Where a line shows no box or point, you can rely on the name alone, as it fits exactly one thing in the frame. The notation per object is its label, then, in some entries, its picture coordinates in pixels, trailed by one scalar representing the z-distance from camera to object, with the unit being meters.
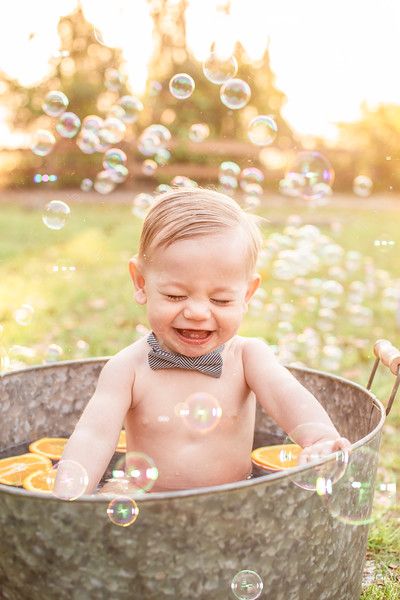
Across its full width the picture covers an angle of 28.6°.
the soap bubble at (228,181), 2.74
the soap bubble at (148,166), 3.00
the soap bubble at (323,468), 1.14
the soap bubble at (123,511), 1.05
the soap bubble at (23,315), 3.05
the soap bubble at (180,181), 2.79
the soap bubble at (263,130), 2.59
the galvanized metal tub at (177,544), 1.07
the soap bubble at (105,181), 3.21
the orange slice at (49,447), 1.98
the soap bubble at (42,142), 2.70
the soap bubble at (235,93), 2.60
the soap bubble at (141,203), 2.86
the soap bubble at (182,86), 2.56
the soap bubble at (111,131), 2.90
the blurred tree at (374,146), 10.81
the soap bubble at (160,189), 2.07
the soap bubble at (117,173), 2.91
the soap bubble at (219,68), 2.67
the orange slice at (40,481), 1.75
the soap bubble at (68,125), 2.72
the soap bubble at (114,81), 2.92
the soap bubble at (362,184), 3.39
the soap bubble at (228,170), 2.75
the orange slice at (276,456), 1.89
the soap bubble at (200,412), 1.52
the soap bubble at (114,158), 2.85
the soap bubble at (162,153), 3.20
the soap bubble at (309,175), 3.09
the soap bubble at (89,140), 2.80
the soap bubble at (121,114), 2.99
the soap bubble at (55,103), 2.63
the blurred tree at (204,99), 10.02
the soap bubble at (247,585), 1.14
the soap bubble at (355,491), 1.22
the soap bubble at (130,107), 2.82
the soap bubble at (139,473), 1.55
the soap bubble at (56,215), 2.57
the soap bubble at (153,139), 2.86
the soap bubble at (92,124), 2.76
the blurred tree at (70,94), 9.79
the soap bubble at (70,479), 1.31
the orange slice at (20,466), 1.84
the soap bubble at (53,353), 2.58
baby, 1.47
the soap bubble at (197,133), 3.03
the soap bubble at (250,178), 2.85
